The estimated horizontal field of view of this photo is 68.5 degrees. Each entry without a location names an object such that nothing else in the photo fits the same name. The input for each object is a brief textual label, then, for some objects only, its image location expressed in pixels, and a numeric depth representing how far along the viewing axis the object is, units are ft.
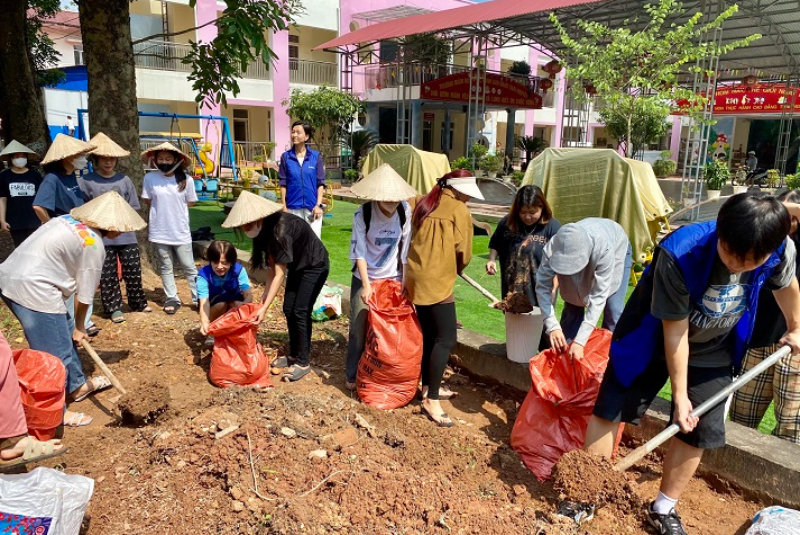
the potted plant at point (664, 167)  70.59
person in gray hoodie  9.43
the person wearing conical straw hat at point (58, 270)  9.90
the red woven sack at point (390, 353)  11.24
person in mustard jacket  10.85
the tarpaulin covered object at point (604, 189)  21.13
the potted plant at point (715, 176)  42.70
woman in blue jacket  18.29
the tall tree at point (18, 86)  25.04
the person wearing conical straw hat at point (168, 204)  16.10
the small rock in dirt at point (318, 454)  8.84
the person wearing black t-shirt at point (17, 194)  16.55
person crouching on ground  13.16
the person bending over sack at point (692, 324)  6.10
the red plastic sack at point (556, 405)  9.44
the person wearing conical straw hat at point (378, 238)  11.51
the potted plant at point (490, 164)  58.44
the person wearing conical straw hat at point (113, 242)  15.58
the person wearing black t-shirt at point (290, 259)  11.68
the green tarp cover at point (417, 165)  30.19
